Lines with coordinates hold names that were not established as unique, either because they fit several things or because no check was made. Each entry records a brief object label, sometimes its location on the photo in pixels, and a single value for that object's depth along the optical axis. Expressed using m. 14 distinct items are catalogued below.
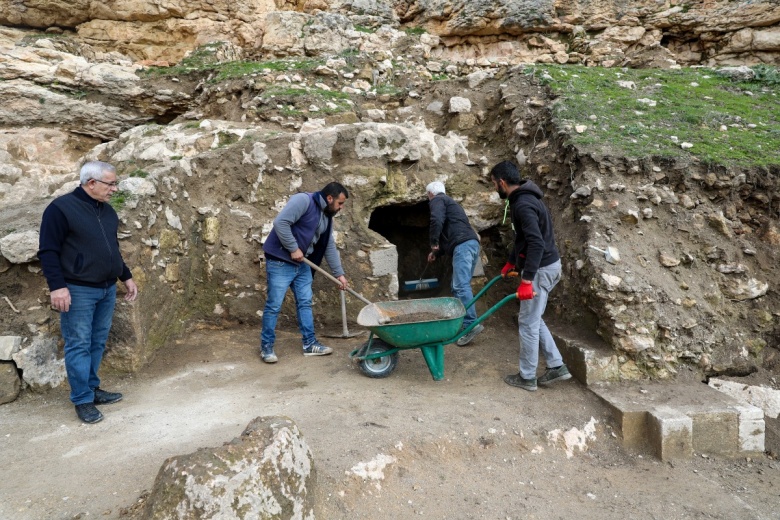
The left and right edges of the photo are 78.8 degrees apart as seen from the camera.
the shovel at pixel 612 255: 4.14
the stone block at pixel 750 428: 3.40
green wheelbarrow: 3.65
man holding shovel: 4.15
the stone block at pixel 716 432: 3.37
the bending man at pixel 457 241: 4.81
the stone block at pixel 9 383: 3.54
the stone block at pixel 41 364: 3.62
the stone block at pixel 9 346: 3.60
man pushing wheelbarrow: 3.50
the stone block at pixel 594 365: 3.81
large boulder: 1.97
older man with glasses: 3.04
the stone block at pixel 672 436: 3.26
